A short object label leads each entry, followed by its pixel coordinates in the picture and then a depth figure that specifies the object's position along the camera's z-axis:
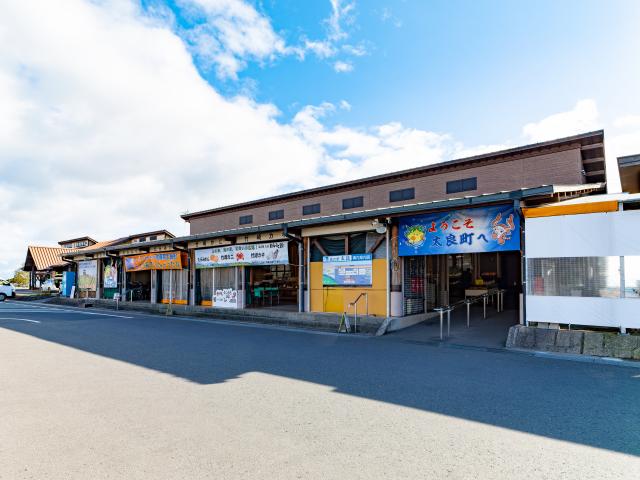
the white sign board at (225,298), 17.78
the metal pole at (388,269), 12.61
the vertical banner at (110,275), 25.73
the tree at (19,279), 55.41
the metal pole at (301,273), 15.11
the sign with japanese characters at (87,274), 27.67
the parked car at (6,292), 32.36
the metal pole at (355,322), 12.42
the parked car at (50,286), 42.66
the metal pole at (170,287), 21.03
